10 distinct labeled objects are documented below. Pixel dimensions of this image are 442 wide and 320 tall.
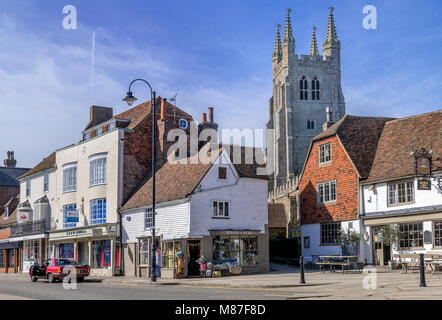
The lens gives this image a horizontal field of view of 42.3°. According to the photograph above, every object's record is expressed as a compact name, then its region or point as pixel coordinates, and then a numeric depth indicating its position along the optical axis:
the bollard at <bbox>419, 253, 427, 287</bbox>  18.50
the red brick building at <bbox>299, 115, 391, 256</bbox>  35.97
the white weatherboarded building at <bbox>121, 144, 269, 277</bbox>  32.56
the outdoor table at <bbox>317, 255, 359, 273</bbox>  33.94
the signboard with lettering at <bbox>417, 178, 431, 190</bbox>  27.94
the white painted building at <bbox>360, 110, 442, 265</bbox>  30.41
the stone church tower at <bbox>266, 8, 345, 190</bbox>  106.88
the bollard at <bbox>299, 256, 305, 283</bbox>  21.66
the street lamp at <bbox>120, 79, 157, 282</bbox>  28.03
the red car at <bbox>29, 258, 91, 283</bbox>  31.06
